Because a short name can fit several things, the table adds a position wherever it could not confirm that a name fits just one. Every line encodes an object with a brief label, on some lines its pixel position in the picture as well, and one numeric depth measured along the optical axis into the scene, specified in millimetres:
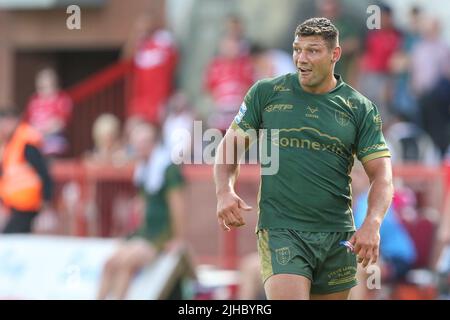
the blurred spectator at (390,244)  11797
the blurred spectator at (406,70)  15453
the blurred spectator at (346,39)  15500
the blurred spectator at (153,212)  11953
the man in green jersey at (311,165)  7168
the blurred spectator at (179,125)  14820
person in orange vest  14445
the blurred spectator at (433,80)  15203
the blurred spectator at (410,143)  15023
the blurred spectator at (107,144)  16094
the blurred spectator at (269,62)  16480
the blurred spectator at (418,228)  12586
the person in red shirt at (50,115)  18141
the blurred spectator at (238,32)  16811
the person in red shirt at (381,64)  15578
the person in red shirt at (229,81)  16359
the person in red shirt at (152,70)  17938
